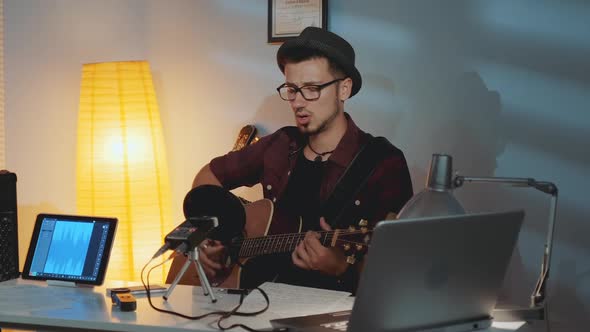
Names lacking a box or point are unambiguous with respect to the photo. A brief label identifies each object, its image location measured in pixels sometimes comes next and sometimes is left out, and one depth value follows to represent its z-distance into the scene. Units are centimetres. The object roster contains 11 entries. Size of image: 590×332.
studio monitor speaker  233
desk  182
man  255
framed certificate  315
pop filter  236
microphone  200
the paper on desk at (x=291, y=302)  190
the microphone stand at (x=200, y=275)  200
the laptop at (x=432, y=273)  150
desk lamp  179
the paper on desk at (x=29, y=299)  197
